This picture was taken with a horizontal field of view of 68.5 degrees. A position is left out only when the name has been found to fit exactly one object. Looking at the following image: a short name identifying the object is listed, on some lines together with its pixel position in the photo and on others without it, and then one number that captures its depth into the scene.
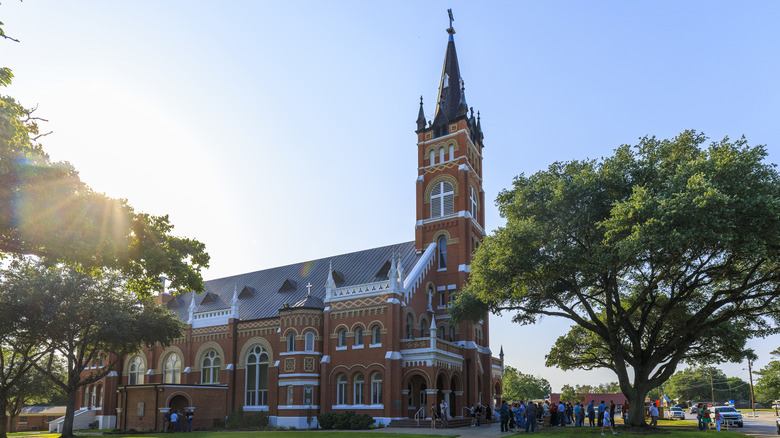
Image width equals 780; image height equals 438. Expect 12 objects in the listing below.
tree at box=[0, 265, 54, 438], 30.20
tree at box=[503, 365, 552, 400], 89.88
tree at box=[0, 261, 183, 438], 31.53
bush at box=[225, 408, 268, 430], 37.25
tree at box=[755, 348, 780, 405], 78.50
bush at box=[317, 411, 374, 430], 33.19
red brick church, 35.50
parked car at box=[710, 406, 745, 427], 38.28
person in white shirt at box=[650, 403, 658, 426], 32.81
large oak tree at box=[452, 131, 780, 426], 21.88
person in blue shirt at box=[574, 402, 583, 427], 35.44
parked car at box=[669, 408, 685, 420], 51.65
